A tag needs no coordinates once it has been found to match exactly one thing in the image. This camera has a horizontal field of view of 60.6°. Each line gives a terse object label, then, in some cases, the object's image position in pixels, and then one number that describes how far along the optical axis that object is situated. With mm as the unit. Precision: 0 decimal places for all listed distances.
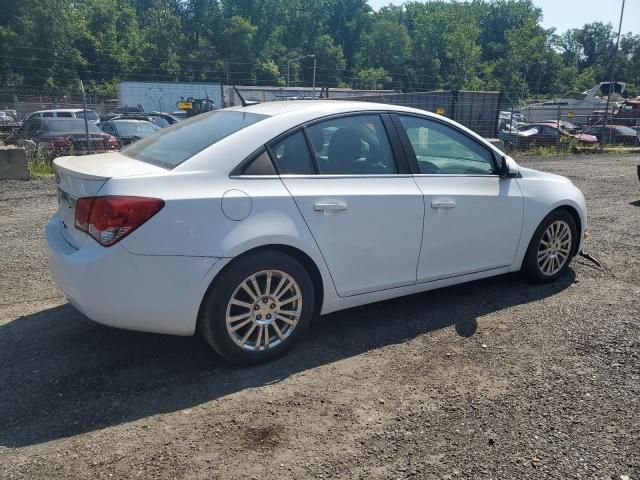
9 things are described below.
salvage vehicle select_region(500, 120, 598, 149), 20598
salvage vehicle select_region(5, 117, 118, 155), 12766
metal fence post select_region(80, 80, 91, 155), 11938
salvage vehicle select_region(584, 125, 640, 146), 23781
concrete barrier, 10634
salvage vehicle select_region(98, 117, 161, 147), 15061
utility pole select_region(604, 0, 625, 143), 25656
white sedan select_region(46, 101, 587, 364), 3094
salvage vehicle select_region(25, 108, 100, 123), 16234
